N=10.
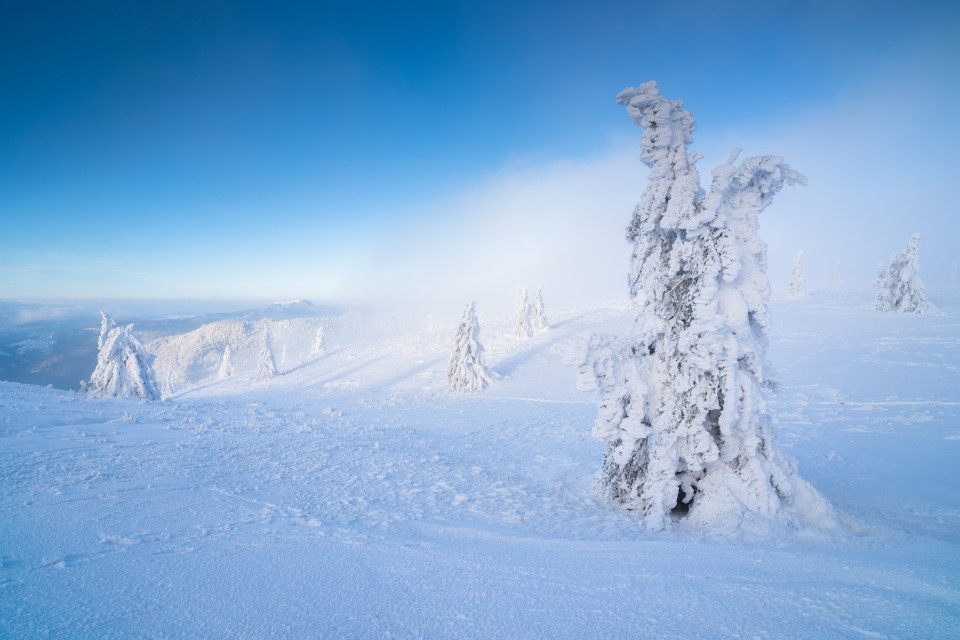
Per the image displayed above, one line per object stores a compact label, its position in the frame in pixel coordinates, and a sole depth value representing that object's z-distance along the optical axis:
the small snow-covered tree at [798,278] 56.75
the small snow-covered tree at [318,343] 61.73
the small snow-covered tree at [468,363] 29.34
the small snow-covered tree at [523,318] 44.59
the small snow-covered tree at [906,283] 38.44
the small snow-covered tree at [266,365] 45.00
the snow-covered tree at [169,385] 61.28
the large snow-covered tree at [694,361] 7.20
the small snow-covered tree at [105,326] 26.92
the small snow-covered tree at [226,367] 66.16
